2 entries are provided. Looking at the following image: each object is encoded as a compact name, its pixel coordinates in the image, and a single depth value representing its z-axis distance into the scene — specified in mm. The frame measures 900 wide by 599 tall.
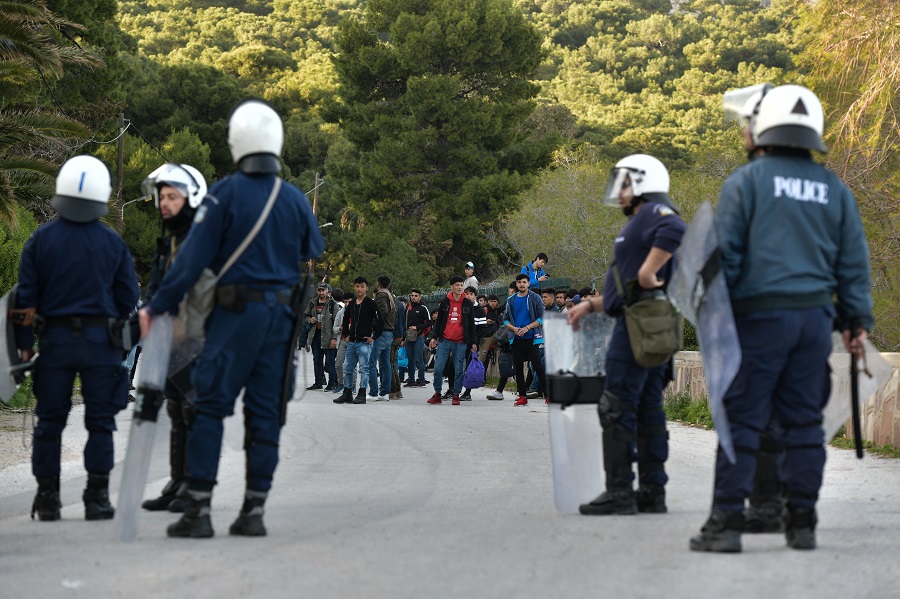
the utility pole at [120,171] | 43631
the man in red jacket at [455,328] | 20312
